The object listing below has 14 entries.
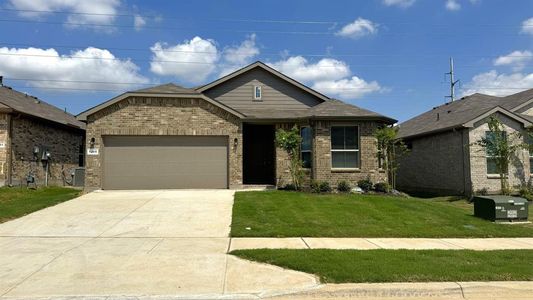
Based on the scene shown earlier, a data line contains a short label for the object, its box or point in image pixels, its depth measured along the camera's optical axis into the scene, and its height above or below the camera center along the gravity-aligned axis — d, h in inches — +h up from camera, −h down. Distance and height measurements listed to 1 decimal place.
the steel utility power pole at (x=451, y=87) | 1734.3 +335.7
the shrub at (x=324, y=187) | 694.5 -34.3
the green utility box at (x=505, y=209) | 489.7 -51.0
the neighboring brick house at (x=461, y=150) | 736.3 +33.1
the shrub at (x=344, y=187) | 708.7 -35.1
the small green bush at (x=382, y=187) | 705.7 -35.4
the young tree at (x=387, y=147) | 716.7 +34.8
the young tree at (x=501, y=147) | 715.4 +34.5
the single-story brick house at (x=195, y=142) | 704.4 +44.0
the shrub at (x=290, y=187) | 716.7 -35.4
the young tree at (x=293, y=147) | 713.6 +34.7
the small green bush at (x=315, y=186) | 691.4 -32.8
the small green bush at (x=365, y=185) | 715.4 -32.0
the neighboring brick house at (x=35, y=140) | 719.7 +54.3
